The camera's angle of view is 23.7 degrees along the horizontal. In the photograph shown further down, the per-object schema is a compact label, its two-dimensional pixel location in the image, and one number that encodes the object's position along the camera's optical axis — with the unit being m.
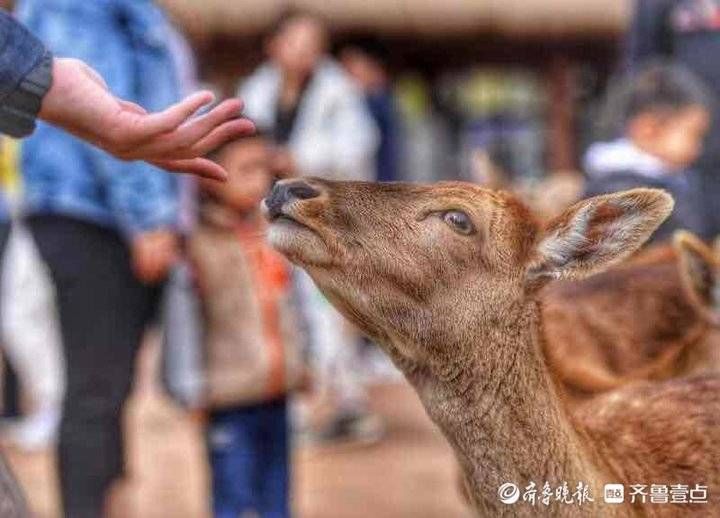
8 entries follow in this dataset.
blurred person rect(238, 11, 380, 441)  6.80
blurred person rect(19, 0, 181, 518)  4.50
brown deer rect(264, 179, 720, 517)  2.83
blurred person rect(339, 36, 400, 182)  8.55
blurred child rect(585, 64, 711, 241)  4.34
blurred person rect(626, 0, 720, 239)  4.88
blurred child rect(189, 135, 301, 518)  4.87
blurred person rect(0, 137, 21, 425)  6.67
